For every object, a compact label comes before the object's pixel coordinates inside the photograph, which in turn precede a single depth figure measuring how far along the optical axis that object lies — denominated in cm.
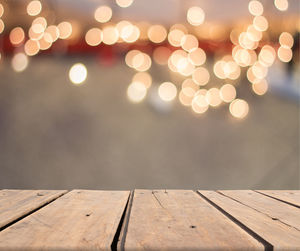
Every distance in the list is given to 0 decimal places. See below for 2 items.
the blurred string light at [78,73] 360
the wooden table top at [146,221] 52
